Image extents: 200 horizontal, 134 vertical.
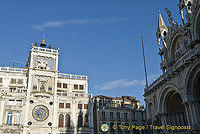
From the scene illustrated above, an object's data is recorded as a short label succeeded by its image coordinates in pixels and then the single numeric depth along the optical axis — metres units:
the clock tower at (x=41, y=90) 45.44
